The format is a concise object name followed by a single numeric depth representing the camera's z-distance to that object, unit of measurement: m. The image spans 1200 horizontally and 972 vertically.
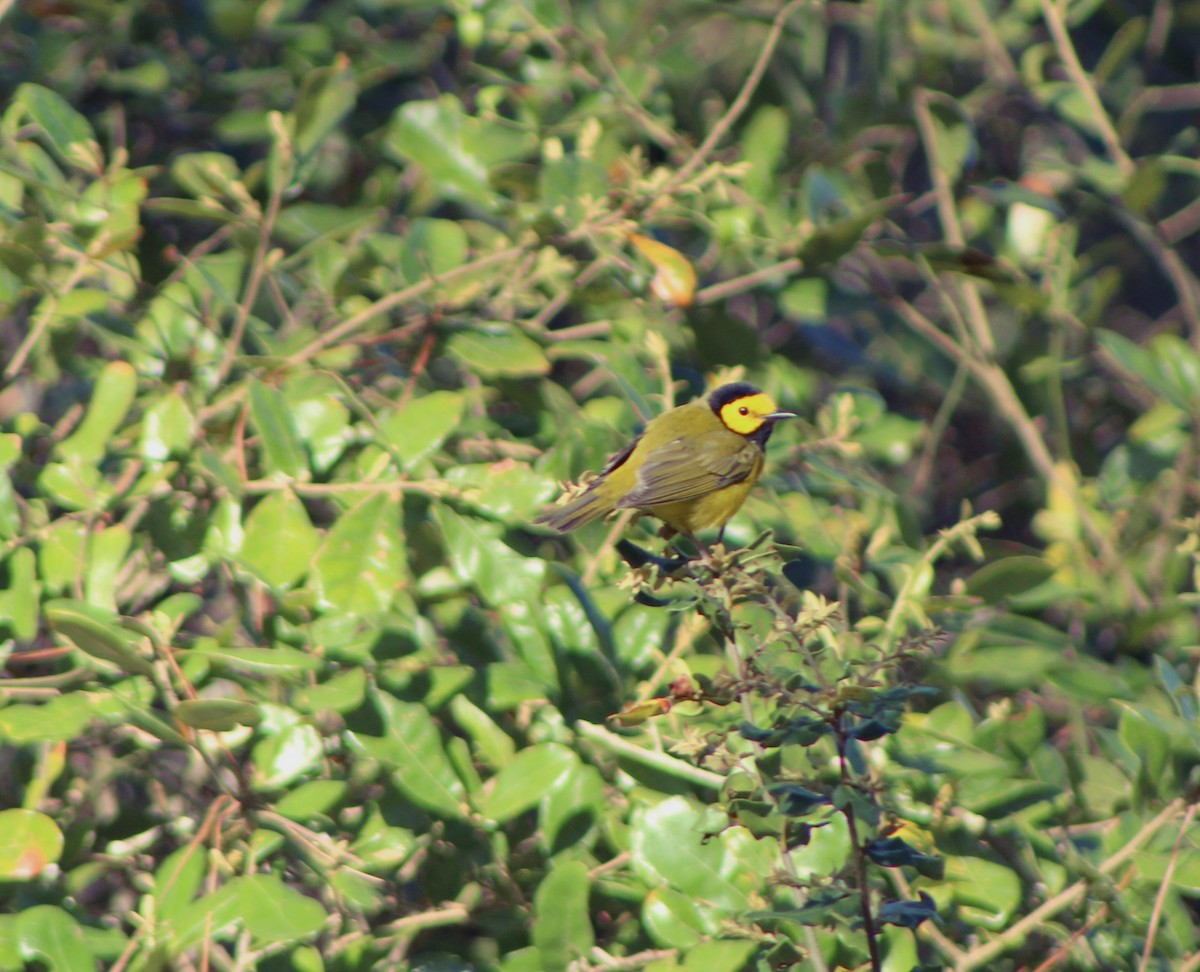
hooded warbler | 5.59
